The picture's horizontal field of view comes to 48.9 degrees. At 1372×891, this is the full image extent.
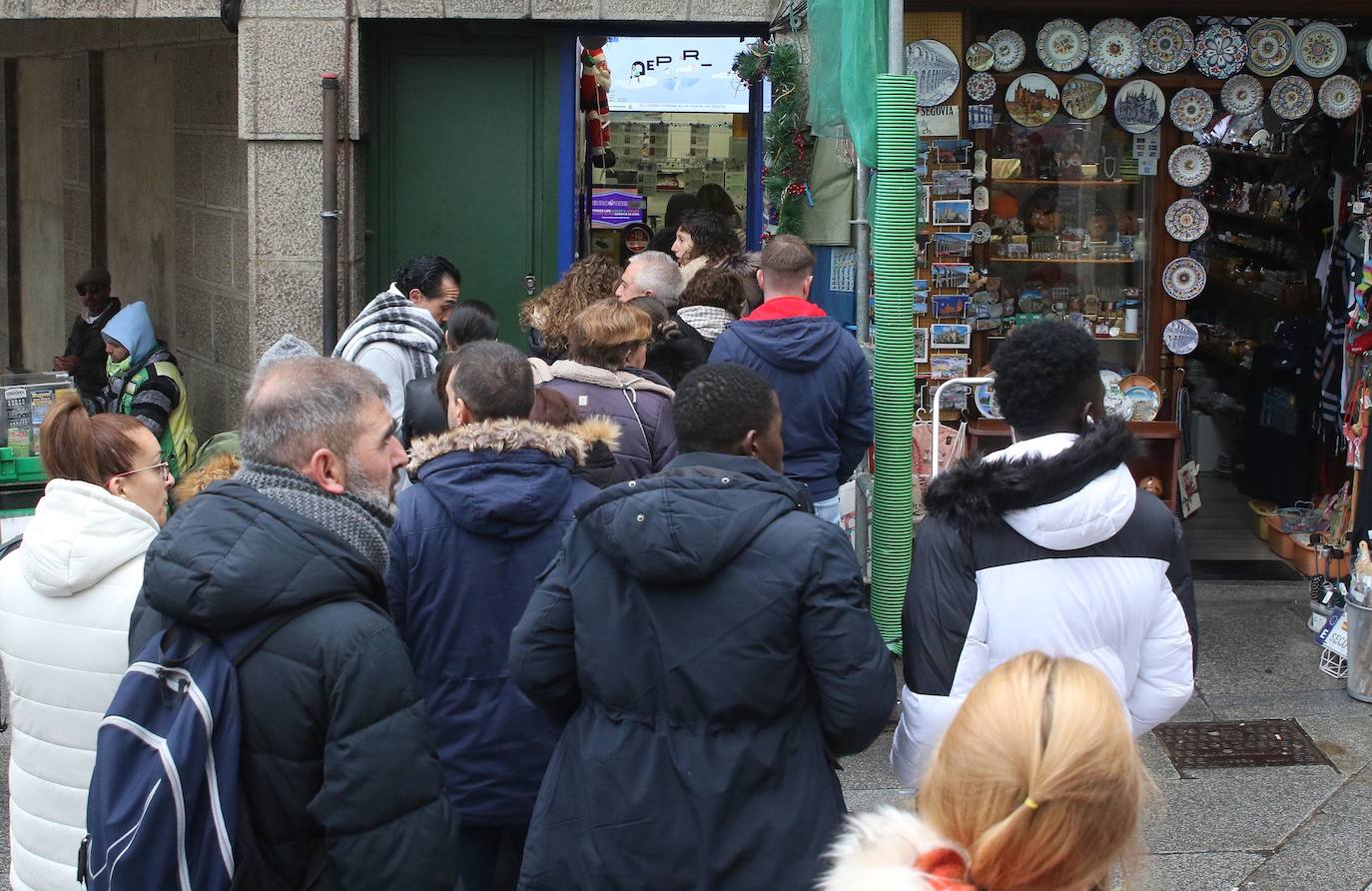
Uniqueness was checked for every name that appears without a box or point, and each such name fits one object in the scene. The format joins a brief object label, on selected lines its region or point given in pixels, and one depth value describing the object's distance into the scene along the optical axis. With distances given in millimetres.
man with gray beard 2490
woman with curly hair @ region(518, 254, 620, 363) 6133
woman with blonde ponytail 1762
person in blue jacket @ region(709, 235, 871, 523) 5648
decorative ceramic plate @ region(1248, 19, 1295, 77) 7312
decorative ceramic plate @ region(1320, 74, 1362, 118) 7336
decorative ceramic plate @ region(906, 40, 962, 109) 7199
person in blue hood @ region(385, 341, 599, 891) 3457
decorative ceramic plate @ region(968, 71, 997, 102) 7340
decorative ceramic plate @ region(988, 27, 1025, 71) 7320
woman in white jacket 3045
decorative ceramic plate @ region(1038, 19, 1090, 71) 7289
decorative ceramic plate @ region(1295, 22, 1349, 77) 7250
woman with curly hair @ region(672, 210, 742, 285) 7156
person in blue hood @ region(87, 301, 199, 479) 7617
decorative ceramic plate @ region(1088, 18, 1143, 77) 7320
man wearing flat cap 9188
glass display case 7652
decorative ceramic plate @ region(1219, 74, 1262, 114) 7395
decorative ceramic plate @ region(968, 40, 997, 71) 7277
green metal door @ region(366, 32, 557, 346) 8078
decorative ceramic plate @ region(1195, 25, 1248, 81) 7312
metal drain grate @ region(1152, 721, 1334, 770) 5562
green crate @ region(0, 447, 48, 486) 6898
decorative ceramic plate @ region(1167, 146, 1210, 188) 7617
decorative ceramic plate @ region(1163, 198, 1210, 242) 7715
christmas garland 7234
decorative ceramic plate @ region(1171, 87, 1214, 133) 7453
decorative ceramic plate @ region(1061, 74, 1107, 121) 7465
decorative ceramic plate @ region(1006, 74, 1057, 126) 7422
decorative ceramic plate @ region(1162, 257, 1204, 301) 7762
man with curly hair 3148
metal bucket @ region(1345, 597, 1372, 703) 5941
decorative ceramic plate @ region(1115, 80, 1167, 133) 7465
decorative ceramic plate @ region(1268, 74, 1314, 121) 7371
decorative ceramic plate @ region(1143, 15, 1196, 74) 7305
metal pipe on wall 7613
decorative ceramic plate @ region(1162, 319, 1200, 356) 7812
